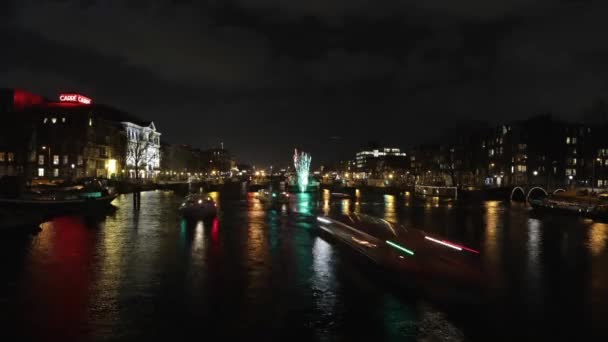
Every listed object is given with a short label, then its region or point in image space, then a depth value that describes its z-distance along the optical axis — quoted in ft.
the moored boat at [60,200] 108.17
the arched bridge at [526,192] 216.13
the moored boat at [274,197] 150.82
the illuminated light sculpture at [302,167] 296.71
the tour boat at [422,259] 36.19
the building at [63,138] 273.70
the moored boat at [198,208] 96.22
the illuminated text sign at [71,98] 346.54
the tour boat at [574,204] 115.61
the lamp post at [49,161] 302.86
